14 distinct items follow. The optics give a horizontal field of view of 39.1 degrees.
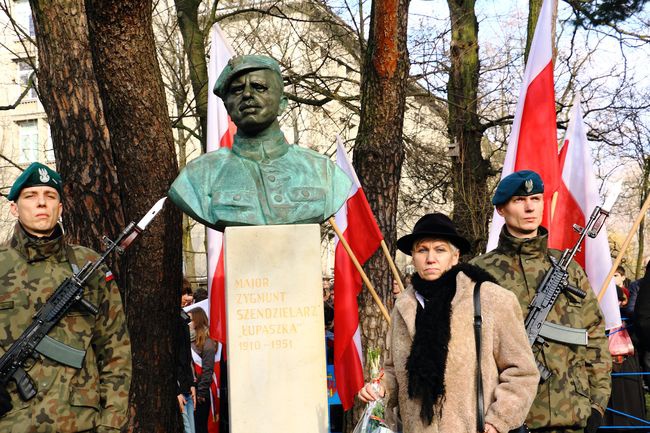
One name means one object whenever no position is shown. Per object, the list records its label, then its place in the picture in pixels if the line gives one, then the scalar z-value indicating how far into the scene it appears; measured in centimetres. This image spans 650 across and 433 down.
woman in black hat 407
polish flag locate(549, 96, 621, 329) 719
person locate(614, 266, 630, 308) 956
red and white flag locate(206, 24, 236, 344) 774
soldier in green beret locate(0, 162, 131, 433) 471
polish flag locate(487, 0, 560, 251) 747
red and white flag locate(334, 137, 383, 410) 769
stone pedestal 523
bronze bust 557
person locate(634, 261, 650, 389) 618
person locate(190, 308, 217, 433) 953
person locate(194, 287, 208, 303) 1140
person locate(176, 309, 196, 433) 843
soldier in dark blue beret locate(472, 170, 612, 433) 500
